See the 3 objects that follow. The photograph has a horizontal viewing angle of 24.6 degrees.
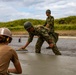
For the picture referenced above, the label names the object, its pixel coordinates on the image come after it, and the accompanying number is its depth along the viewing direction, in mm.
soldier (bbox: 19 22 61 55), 5398
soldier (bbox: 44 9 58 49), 7050
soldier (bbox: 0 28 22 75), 2243
